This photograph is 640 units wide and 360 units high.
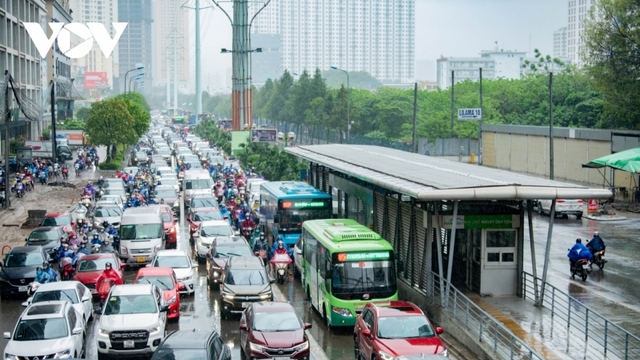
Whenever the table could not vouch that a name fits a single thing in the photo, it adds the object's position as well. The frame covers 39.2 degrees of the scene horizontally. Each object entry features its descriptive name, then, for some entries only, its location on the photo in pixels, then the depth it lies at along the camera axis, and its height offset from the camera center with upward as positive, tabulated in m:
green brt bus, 20.83 -3.52
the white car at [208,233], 32.44 -3.94
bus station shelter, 19.86 -2.33
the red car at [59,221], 35.88 -3.79
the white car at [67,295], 21.10 -4.00
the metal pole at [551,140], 47.53 -0.90
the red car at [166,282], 22.59 -4.00
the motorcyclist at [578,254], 27.53 -3.99
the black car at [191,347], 15.05 -3.76
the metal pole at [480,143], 68.81 -1.45
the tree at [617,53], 56.59 +4.50
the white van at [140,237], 31.36 -3.93
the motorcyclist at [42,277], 24.58 -4.13
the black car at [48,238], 31.59 -4.01
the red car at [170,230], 35.68 -4.15
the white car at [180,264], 26.12 -4.08
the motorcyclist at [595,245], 29.70 -4.01
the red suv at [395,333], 16.58 -4.00
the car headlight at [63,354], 17.30 -4.39
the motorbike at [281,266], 28.20 -4.43
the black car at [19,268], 25.70 -4.11
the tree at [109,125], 72.44 +0.10
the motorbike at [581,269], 27.52 -4.46
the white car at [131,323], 18.50 -4.13
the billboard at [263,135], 73.94 -0.79
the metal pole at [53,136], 63.09 -0.69
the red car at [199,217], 37.31 -3.84
